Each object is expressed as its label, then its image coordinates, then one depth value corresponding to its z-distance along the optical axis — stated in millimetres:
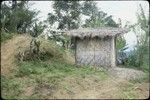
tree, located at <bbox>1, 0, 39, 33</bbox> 8655
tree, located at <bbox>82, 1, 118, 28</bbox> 11177
